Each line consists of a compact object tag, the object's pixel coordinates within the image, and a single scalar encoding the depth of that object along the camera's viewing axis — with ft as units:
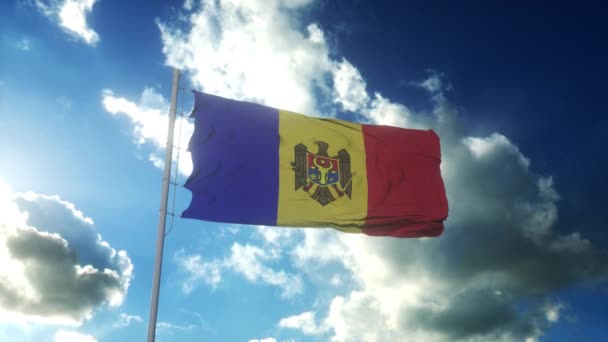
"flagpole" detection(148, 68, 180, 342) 40.86
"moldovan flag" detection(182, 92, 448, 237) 50.44
